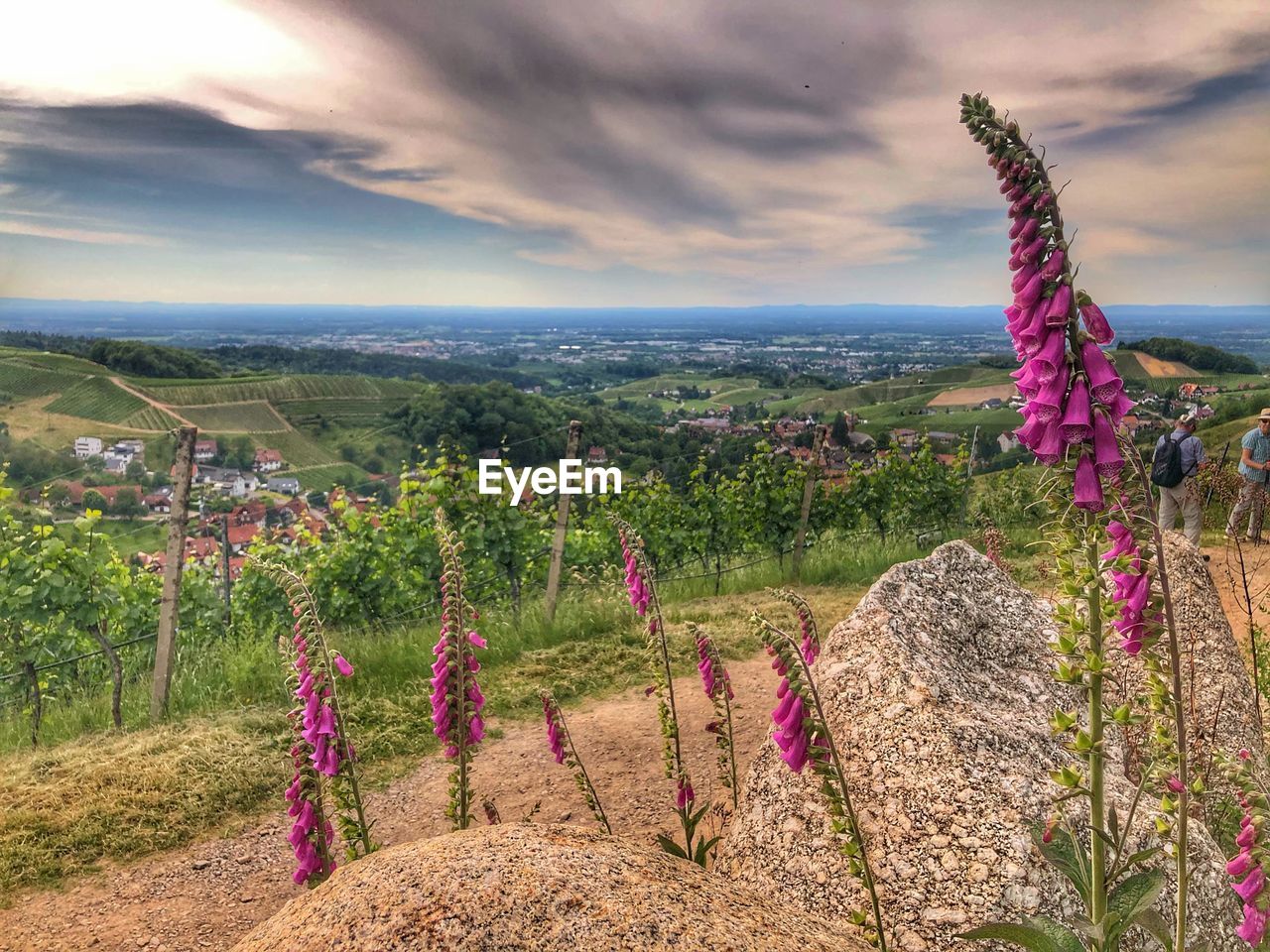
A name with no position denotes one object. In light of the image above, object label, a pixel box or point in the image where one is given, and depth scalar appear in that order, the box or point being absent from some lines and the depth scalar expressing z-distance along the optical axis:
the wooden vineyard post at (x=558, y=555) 9.48
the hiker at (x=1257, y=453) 11.56
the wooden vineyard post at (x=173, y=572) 7.05
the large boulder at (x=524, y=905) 1.75
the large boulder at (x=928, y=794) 2.83
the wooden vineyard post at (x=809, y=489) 12.40
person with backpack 10.80
